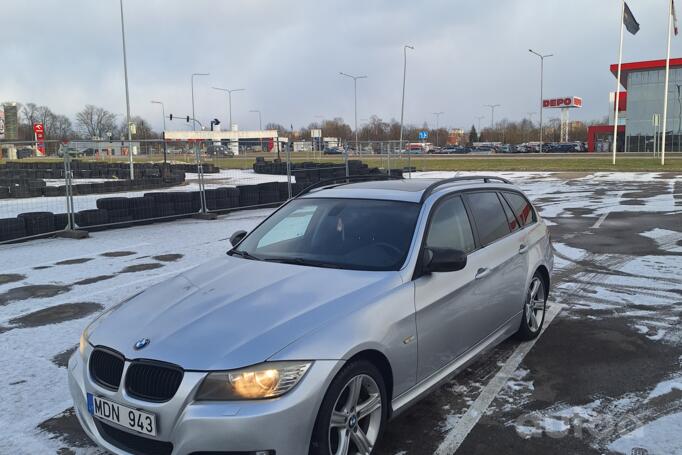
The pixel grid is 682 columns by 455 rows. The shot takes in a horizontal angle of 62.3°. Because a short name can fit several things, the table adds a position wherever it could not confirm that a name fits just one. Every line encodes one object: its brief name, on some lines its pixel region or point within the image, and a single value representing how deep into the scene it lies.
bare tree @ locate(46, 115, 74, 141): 118.48
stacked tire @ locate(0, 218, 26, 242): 10.98
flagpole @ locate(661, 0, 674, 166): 34.56
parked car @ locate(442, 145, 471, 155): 87.03
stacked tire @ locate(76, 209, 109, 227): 12.29
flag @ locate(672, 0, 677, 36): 34.68
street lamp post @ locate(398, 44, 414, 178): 56.09
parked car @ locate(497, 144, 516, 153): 85.03
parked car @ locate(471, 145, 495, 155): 91.99
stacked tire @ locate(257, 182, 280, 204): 17.03
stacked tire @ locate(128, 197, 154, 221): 13.45
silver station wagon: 2.72
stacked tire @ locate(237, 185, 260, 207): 16.44
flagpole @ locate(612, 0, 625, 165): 35.81
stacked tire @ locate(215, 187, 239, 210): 15.56
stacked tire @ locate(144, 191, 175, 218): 13.92
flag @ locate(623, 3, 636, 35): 35.81
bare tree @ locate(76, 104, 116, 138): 117.44
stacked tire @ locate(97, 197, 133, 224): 12.93
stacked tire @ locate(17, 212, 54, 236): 11.45
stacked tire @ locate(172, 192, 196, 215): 14.49
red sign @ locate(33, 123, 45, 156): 13.21
